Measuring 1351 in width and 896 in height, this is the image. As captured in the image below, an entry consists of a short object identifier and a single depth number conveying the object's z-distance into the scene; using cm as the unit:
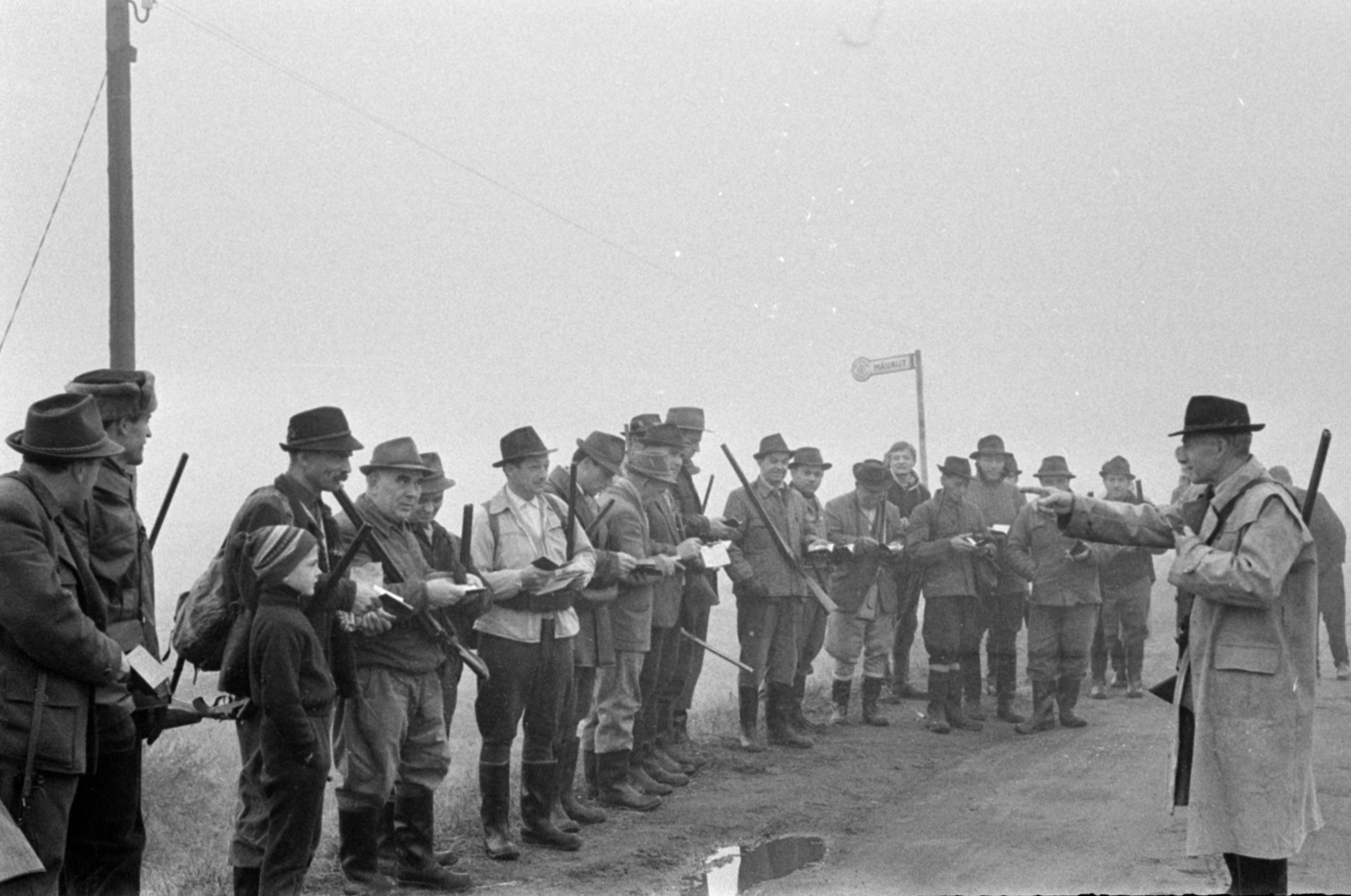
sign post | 1434
